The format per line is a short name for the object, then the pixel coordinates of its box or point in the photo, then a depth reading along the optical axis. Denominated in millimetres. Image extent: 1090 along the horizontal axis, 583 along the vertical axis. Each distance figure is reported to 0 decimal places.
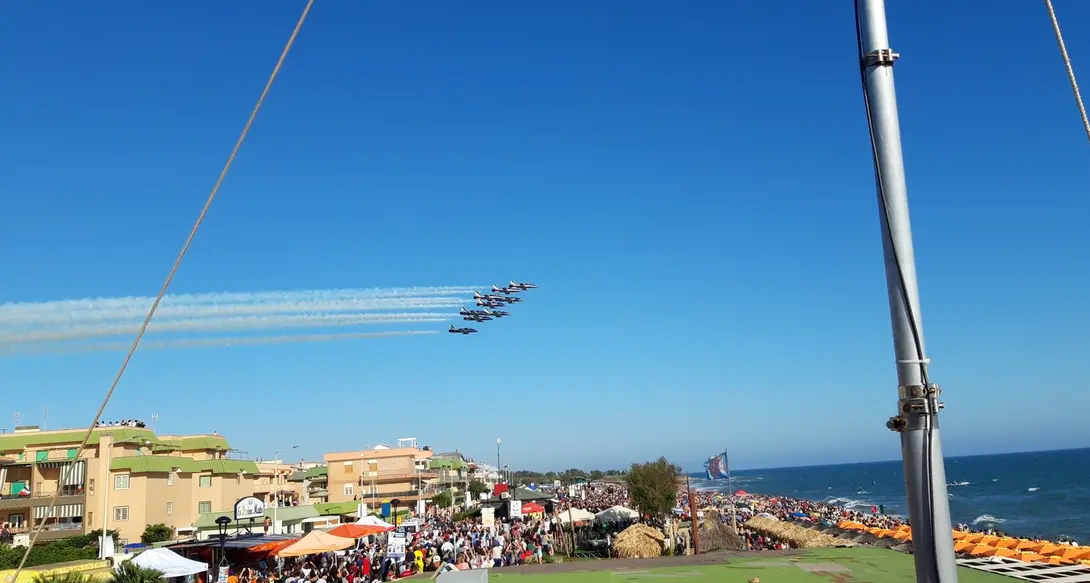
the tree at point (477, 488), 92988
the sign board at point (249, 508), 28394
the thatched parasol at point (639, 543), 24962
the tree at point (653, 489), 39375
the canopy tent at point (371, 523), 28831
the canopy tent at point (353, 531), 26152
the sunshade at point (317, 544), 22641
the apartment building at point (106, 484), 44312
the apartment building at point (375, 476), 76250
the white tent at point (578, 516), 40125
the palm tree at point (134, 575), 14625
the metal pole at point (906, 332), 3336
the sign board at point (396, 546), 21658
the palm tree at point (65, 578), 13602
